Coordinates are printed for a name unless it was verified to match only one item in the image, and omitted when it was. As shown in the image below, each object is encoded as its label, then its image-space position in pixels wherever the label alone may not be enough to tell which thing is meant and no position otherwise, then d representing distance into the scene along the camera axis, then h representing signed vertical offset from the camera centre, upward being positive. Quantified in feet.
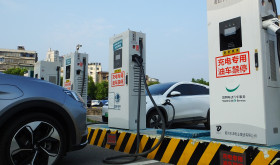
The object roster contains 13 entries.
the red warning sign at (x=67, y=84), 29.06 +1.37
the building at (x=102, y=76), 413.59 +31.62
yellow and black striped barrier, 9.04 -2.30
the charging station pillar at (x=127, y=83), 16.30 +0.81
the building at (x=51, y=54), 437.75 +74.28
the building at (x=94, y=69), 451.12 +47.73
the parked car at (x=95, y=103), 133.49 -3.52
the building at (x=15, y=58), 356.59 +52.47
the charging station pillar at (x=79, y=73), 27.89 +2.47
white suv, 21.17 -0.62
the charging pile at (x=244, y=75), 9.83 +0.83
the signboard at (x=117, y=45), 17.24 +3.39
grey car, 9.43 -0.98
